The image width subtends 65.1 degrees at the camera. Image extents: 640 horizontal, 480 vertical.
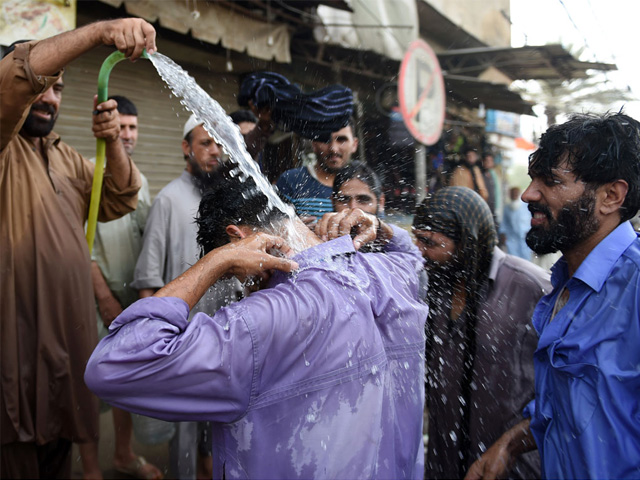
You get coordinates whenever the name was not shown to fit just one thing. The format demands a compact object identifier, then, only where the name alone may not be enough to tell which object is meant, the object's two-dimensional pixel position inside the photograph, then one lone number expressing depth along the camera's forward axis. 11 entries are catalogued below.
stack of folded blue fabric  3.35
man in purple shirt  1.35
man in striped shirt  3.12
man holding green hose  2.11
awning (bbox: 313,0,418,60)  7.65
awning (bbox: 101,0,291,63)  4.91
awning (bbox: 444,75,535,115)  10.56
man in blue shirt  1.63
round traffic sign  7.11
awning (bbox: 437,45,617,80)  10.36
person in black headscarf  2.36
